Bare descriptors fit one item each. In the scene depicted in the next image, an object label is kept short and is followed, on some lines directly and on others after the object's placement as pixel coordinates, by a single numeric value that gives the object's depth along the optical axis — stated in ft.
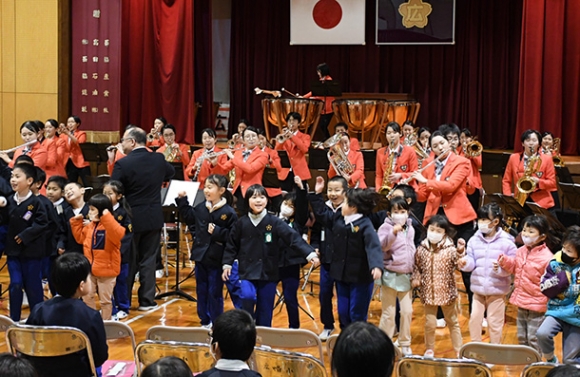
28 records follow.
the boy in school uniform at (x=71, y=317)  14.64
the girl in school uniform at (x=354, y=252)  21.04
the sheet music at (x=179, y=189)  25.70
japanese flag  52.70
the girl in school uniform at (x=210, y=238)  22.94
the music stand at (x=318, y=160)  36.55
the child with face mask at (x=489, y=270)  20.63
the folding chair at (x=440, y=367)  13.01
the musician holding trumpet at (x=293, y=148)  34.94
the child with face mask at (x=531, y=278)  19.58
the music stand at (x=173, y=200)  25.96
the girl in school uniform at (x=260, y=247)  21.44
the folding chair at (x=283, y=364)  12.87
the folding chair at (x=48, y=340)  14.23
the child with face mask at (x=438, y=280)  20.80
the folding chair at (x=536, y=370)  13.01
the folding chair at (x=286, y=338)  15.03
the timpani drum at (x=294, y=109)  42.68
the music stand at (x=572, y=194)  27.89
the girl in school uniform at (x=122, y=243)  24.08
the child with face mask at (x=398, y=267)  21.61
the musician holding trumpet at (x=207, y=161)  33.09
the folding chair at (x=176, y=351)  13.62
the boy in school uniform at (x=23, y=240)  23.25
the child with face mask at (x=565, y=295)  17.90
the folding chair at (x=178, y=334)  15.21
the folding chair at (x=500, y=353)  14.39
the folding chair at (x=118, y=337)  15.37
